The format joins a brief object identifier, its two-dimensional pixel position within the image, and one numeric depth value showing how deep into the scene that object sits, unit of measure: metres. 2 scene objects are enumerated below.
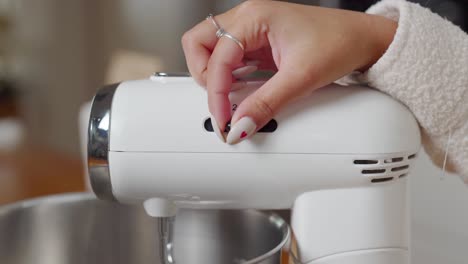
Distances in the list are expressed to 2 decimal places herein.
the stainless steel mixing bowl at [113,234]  0.60
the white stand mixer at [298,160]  0.45
